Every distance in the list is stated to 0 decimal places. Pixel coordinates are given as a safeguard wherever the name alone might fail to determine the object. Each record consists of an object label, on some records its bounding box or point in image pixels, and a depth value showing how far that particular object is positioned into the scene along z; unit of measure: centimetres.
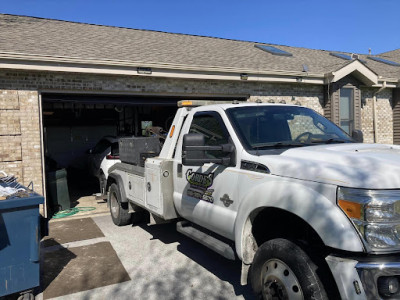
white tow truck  236
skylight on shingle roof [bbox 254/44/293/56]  1262
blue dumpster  353
